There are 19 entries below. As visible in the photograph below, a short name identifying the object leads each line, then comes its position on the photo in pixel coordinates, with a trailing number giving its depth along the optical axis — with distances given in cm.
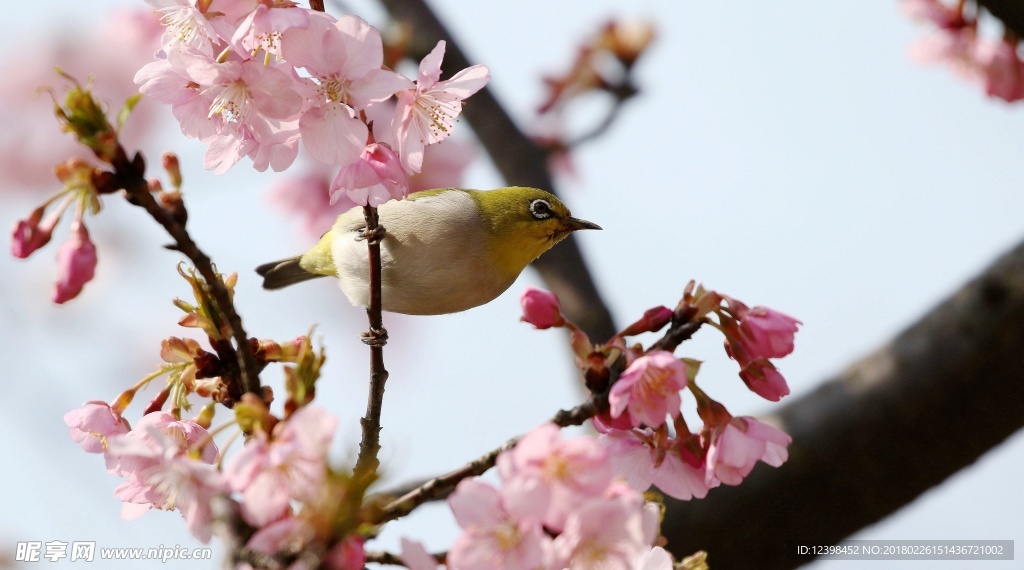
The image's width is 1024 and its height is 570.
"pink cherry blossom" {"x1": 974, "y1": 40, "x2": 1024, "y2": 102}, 464
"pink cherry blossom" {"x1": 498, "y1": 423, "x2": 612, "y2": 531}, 406
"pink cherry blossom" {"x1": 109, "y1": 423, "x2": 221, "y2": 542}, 406
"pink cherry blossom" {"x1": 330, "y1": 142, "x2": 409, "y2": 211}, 413
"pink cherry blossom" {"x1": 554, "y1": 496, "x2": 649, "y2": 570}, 406
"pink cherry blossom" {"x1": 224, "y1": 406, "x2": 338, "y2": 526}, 405
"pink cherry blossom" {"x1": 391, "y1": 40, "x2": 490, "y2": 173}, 413
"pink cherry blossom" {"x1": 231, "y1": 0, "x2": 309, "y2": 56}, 409
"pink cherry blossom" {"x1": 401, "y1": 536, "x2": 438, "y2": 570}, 407
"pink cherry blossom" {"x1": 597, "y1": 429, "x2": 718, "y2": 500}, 413
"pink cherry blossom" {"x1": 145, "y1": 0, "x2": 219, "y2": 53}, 411
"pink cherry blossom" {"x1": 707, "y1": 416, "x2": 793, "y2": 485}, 412
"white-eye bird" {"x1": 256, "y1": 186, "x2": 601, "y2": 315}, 432
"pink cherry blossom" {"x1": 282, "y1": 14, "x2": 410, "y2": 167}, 410
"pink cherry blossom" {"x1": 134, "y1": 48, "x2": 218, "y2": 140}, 413
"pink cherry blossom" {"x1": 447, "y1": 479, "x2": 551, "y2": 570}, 406
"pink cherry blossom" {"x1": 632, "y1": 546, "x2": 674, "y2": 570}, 410
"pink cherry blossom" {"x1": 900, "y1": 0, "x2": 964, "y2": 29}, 474
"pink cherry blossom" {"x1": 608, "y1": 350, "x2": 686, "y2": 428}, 410
